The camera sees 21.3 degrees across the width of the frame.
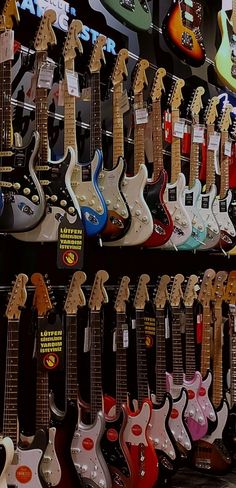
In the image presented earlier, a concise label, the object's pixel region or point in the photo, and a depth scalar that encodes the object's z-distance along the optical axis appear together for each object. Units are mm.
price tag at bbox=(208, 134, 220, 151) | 3334
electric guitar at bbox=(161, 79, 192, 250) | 2826
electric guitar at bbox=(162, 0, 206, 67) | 3049
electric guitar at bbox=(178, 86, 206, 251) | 2959
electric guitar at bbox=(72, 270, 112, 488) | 2365
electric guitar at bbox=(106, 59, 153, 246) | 2525
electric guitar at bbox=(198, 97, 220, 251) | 3057
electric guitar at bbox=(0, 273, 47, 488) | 2017
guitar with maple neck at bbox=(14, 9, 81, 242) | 2229
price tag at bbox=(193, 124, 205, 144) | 3239
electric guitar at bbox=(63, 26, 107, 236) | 2373
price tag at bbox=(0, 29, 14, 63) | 2191
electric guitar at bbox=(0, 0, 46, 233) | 2143
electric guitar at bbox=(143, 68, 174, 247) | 2691
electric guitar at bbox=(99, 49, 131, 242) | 2488
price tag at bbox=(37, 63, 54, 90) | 2348
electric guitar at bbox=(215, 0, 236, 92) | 3256
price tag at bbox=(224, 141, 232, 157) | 3482
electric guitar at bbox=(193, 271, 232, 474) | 3135
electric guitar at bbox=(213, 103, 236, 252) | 3154
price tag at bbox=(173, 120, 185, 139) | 3077
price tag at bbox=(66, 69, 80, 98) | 2451
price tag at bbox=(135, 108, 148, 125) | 2846
